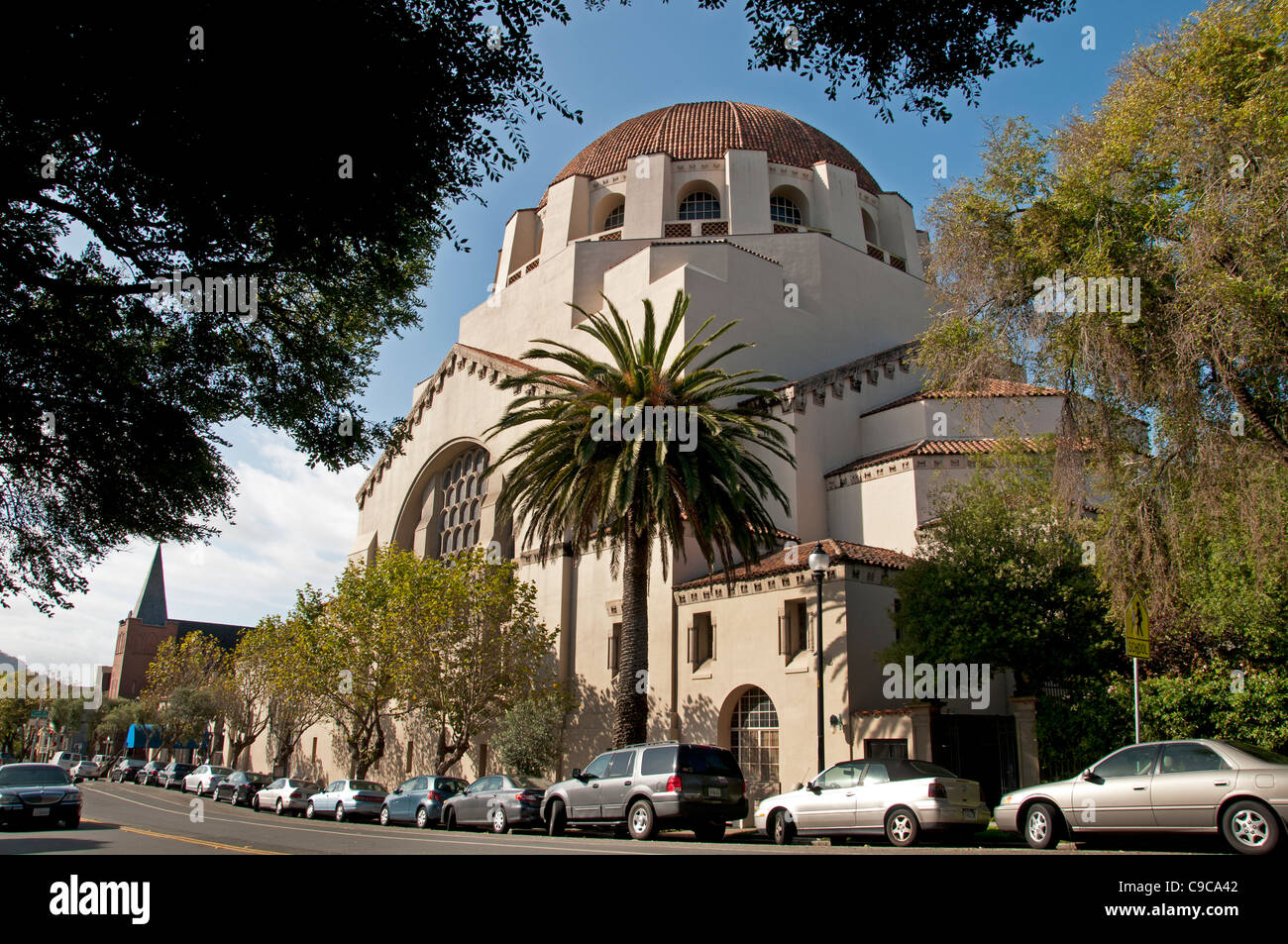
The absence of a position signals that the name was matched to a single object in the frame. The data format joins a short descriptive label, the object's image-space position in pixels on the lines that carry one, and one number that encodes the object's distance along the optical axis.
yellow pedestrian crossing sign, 13.62
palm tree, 22.42
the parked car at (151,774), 49.84
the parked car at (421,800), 24.11
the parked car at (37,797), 18.86
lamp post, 19.02
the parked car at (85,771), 56.12
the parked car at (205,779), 38.53
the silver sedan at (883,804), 13.88
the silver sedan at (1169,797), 10.51
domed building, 23.61
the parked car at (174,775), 45.84
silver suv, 16.02
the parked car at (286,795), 29.85
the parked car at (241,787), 34.25
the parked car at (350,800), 27.19
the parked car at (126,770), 55.06
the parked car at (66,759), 65.21
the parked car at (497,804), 20.31
